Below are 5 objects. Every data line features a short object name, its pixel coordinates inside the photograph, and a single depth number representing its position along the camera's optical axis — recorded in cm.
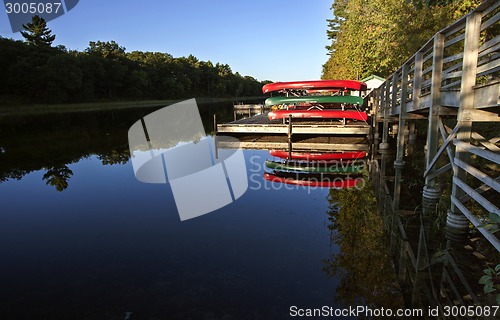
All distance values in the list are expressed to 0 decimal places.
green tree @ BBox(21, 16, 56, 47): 6263
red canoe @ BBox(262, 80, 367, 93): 1465
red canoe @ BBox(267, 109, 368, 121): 1421
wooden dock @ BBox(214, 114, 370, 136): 1378
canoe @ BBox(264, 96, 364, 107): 1425
